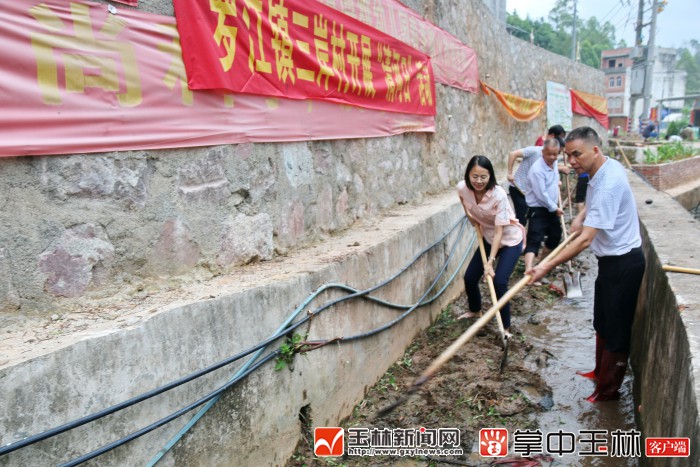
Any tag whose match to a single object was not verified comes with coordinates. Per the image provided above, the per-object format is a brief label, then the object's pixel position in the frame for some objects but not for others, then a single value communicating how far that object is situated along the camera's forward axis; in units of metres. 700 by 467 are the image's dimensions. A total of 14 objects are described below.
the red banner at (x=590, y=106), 14.52
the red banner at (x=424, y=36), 4.50
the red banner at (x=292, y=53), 2.67
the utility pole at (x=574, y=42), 24.08
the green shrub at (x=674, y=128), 26.31
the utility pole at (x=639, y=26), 20.23
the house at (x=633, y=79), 19.70
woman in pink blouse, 3.89
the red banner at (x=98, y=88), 1.91
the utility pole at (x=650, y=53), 18.55
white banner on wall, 12.70
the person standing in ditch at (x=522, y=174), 5.58
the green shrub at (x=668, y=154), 11.20
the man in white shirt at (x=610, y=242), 2.82
